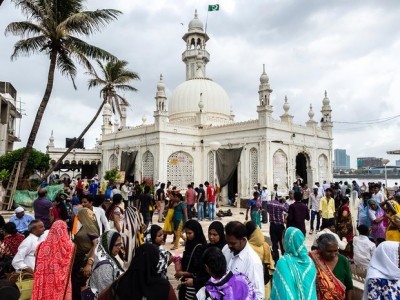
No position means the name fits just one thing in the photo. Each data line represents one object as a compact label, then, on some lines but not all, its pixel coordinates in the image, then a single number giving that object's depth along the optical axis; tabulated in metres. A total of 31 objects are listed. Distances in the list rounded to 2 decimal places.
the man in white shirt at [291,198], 9.55
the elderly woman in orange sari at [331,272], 3.06
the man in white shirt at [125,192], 13.92
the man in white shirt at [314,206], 11.30
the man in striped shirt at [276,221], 7.13
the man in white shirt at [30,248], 4.23
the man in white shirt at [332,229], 5.80
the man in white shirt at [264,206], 13.73
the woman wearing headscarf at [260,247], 4.10
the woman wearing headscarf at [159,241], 3.25
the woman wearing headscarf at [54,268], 3.52
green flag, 30.99
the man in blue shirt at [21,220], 6.17
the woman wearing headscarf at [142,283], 2.52
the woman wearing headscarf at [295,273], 2.74
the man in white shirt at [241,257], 3.08
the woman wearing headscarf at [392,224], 5.18
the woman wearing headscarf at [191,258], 3.41
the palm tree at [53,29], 11.97
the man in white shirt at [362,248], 5.14
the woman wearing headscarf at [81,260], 3.84
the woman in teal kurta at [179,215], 8.50
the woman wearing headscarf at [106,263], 3.25
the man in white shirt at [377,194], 9.52
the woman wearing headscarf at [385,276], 2.86
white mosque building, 20.34
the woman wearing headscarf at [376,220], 6.59
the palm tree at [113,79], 19.23
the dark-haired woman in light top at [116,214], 6.49
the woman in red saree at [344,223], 6.81
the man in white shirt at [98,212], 6.04
